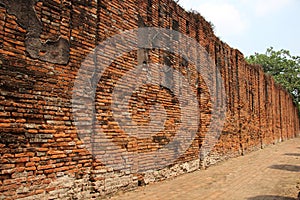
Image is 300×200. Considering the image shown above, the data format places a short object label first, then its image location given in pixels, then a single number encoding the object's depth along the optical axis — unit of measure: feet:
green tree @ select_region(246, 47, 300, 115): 116.78
